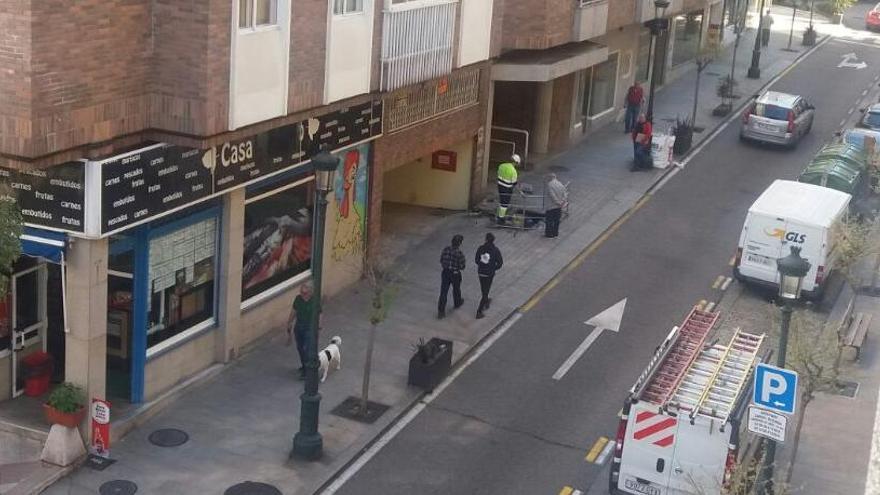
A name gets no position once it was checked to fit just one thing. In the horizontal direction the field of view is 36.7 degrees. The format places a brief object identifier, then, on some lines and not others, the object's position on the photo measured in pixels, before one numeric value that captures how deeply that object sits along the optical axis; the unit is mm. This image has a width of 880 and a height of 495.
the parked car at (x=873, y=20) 68000
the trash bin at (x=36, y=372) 19391
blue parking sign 16203
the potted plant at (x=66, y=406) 17969
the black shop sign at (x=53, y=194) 17406
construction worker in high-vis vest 30719
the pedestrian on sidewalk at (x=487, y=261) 24391
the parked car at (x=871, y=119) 40812
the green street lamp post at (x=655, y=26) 38438
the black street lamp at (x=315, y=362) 17609
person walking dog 21141
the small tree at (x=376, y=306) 19688
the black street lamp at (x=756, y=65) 51344
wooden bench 23906
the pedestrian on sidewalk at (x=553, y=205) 29828
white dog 21234
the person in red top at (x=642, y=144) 36406
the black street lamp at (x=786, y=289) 16656
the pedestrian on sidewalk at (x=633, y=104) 40875
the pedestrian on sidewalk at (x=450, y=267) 24172
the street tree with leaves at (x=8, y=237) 14227
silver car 39469
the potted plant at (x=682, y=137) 38906
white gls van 25891
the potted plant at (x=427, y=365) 21344
